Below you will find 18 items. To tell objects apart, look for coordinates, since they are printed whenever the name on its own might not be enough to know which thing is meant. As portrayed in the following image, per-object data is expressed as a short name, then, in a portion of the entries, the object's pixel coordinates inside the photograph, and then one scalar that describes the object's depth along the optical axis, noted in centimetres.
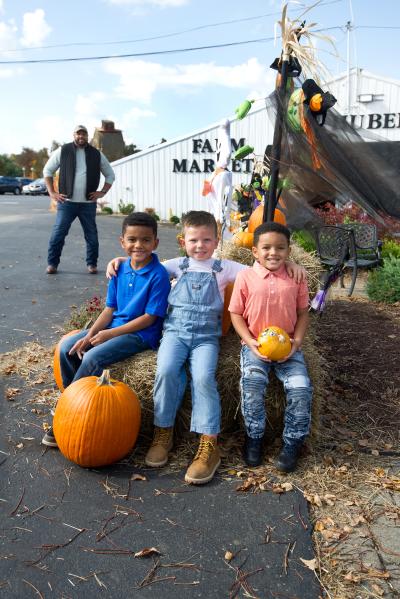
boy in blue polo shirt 321
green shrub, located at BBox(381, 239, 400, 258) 871
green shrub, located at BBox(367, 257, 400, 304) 687
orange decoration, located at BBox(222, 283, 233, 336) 347
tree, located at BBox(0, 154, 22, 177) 6543
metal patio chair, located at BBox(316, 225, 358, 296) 679
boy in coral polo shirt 292
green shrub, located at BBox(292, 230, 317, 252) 850
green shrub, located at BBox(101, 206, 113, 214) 2158
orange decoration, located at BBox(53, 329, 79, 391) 346
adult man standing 705
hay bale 315
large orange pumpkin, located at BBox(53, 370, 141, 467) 276
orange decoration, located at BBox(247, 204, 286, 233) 549
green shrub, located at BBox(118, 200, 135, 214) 2109
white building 1725
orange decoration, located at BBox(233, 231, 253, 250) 533
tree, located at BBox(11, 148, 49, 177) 7419
